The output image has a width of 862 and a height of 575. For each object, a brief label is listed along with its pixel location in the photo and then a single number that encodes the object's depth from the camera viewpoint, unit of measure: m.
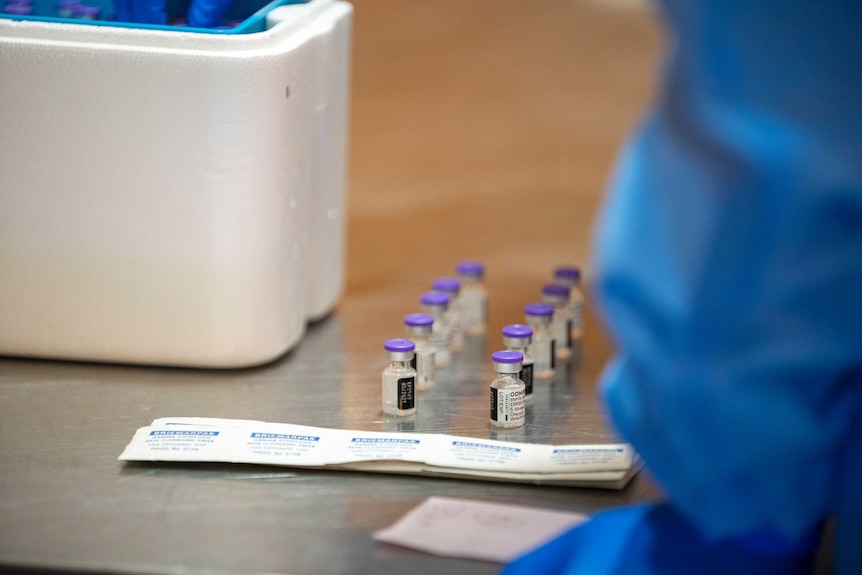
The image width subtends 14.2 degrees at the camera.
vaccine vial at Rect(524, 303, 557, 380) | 1.74
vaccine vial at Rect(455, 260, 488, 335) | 1.83
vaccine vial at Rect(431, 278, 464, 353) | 1.79
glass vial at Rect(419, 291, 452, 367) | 1.76
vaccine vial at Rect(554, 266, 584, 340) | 1.83
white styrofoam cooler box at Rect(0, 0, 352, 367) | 1.70
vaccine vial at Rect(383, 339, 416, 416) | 1.67
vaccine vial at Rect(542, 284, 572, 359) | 1.79
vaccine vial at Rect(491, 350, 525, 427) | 1.65
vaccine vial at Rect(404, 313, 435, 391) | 1.72
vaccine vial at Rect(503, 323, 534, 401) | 1.70
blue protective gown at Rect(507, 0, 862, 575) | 1.41
